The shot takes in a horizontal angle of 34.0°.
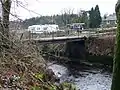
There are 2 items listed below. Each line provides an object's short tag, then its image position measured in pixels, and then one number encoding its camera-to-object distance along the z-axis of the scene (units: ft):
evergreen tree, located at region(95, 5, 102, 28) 135.73
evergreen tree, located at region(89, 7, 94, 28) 135.27
